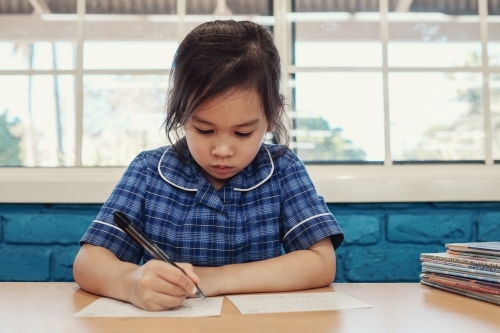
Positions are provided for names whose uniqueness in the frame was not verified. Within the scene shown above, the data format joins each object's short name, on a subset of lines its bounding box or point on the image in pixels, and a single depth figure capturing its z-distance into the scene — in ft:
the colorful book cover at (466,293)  2.36
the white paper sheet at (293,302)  2.15
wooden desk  1.82
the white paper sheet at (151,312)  2.05
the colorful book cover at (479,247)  2.52
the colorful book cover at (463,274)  2.40
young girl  2.85
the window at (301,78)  4.87
